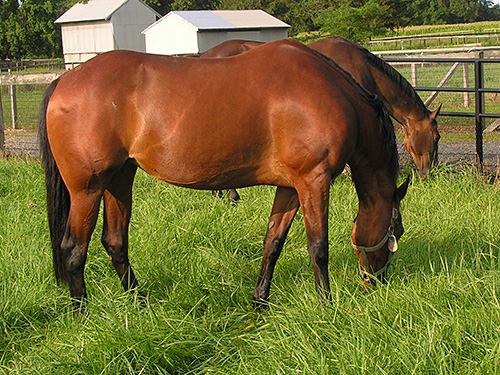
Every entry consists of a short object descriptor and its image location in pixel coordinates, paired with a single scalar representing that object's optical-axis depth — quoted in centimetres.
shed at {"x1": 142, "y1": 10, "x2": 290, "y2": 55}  3759
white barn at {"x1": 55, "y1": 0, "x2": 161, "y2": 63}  4981
